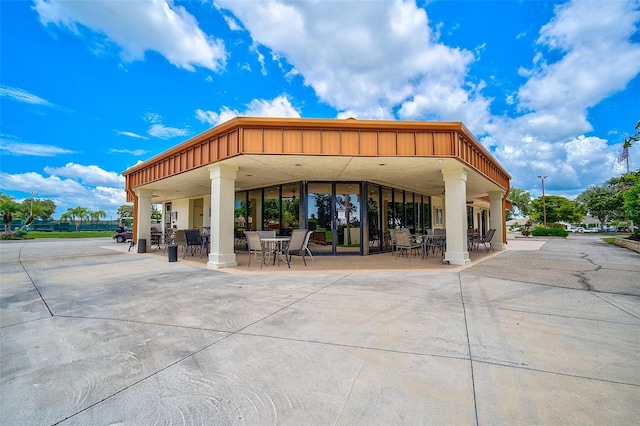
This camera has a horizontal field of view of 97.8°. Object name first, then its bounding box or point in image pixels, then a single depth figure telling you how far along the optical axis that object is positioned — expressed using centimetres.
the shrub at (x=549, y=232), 2491
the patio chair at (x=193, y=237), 977
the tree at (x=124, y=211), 7019
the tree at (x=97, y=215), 5897
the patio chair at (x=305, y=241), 836
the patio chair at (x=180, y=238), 1044
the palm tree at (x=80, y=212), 5638
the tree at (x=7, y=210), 3227
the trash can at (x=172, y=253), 906
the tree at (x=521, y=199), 5794
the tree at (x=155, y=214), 5598
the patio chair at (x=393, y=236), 1017
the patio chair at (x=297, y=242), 798
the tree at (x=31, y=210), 3765
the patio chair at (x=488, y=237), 1164
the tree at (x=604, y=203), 2259
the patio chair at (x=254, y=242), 788
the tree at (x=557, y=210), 4191
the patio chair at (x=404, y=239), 930
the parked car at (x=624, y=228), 4956
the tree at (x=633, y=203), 1265
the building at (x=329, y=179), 685
